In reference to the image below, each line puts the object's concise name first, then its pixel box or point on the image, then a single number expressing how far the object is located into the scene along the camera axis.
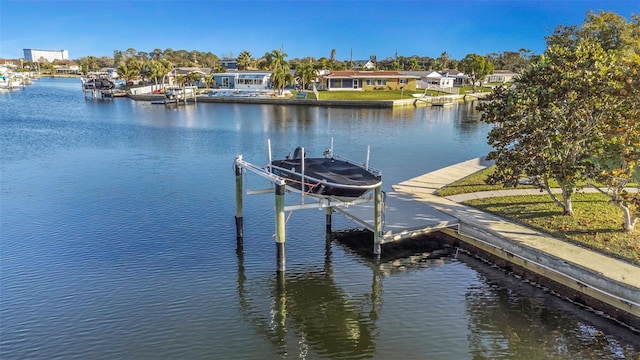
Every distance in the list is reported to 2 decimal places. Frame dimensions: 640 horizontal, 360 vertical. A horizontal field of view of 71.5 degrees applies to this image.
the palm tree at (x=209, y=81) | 108.50
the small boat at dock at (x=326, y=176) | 16.52
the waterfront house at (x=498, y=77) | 143.39
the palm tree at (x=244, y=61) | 127.50
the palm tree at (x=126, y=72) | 119.19
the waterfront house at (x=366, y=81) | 98.69
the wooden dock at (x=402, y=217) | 18.14
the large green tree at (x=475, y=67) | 112.75
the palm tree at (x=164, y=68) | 105.56
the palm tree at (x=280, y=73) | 90.48
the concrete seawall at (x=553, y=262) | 13.22
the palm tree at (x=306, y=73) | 95.22
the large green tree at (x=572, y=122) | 15.20
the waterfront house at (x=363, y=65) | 163.00
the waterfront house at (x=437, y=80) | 109.47
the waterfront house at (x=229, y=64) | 157.88
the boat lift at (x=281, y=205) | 15.85
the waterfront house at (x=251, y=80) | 97.19
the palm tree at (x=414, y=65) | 158.75
